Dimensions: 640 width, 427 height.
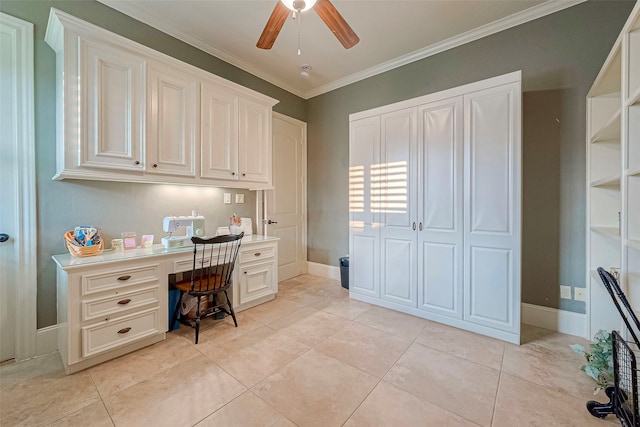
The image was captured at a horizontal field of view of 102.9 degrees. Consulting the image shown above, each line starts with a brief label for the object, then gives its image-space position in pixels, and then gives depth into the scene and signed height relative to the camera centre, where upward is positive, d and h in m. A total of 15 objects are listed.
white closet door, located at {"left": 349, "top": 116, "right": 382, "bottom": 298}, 3.01 +0.03
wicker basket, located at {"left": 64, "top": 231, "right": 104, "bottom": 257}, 1.97 -0.30
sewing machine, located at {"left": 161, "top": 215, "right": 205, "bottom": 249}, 2.41 -0.17
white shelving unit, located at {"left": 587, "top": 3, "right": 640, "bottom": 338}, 1.42 +0.23
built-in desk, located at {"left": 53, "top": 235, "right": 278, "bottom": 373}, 1.77 -0.69
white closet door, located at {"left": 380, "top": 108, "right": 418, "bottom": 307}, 2.74 +0.08
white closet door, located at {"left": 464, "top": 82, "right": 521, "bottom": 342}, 2.17 +0.05
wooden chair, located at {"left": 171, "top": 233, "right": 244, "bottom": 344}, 2.29 -0.68
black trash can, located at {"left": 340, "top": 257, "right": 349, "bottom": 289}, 3.61 -0.87
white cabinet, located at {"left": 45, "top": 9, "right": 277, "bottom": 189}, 1.89 +0.86
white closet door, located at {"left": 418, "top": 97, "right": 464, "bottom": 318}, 2.46 +0.04
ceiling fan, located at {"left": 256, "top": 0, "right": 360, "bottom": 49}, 1.62 +1.30
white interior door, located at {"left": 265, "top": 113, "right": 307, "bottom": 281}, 3.87 +0.22
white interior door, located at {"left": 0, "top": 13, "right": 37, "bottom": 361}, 1.90 +0.15
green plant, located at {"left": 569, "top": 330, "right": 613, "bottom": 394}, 1.55 -0.93
